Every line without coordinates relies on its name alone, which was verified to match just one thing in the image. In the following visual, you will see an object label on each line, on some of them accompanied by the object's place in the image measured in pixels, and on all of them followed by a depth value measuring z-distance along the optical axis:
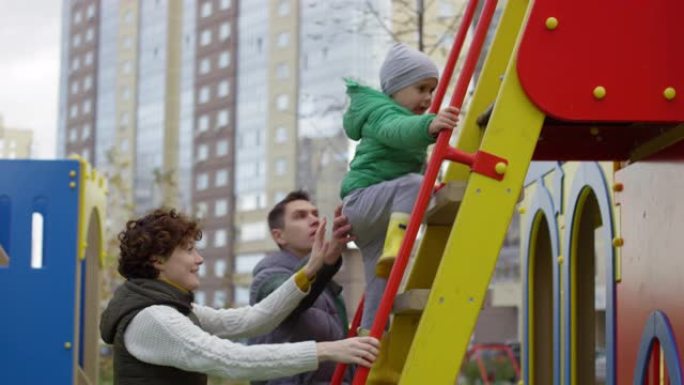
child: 3.89
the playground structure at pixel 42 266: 6.63
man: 4.48
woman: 3.34
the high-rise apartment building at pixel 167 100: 65.50
